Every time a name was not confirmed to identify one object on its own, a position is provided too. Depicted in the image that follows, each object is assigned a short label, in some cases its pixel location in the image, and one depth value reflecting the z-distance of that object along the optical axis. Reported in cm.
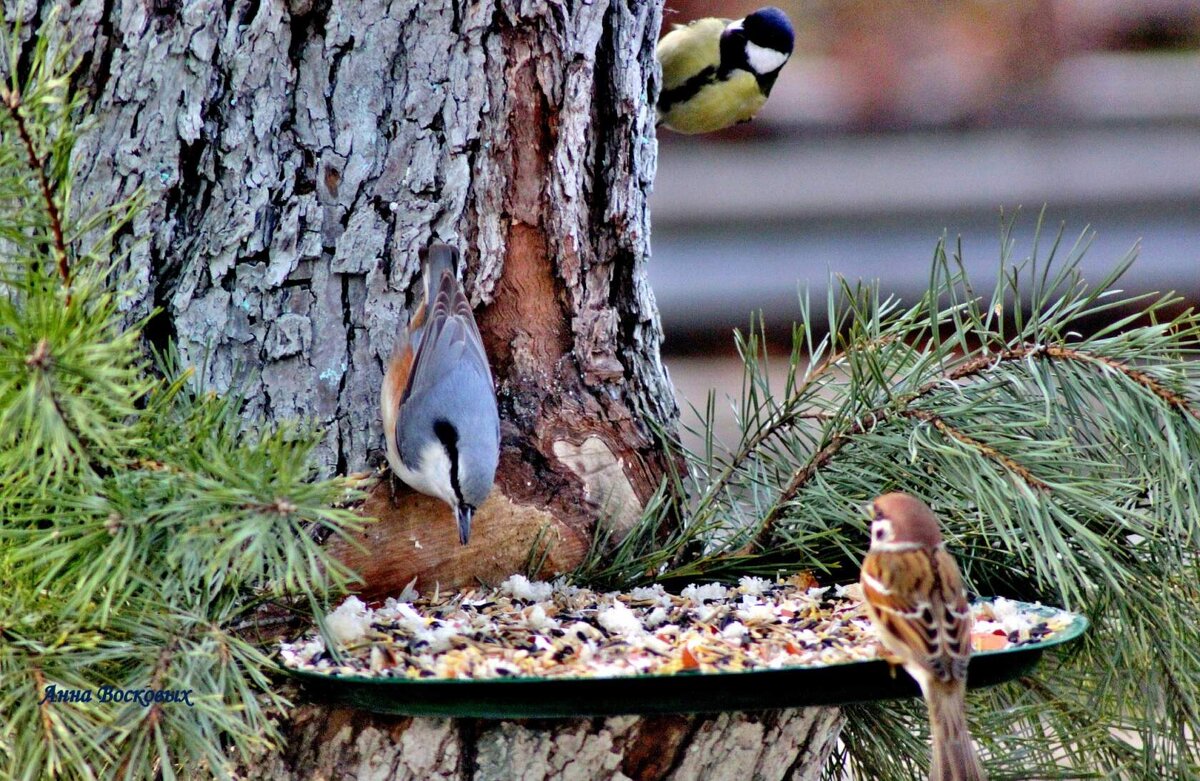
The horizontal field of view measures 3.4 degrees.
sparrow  752
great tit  799
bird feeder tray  747
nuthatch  761
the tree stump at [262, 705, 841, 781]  754
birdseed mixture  751
